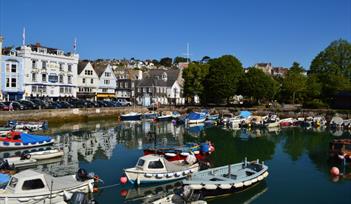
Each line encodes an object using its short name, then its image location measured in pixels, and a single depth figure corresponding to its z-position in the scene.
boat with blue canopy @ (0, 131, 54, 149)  39.34
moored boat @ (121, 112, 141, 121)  78.95
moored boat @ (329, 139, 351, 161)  34.56
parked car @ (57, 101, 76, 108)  73.46
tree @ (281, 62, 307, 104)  95.56
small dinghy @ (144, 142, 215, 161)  31.97
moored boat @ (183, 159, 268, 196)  22.89
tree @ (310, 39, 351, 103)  95.59
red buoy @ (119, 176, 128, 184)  25.44
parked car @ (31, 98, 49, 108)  69.51
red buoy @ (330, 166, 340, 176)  30.45
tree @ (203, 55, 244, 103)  92.81
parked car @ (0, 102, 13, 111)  61.69
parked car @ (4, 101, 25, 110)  63.88
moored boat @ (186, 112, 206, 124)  73.06
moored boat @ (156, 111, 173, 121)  80.54
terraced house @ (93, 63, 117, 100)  100.50
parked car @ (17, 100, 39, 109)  66.62
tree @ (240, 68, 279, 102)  92.94
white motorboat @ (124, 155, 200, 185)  25.45
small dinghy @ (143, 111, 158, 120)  82.22
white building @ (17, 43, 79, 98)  78.69
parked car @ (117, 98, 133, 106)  93.26
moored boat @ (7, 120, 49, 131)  52.46
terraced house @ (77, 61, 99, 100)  94.44
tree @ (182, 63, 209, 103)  100.12
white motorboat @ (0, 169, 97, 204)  19.48
